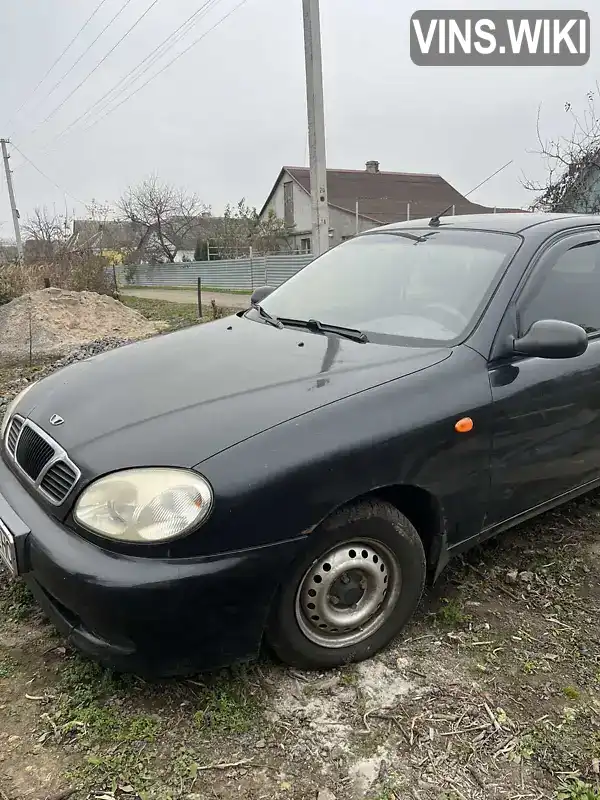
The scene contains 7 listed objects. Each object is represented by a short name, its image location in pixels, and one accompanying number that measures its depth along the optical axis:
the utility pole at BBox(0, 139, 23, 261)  37.56
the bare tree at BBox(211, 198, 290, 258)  35.47
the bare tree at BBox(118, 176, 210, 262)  43.12
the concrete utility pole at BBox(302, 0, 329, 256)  9.99
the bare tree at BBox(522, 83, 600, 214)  11.54
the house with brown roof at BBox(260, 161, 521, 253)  33.28
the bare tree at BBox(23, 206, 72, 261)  20.45
